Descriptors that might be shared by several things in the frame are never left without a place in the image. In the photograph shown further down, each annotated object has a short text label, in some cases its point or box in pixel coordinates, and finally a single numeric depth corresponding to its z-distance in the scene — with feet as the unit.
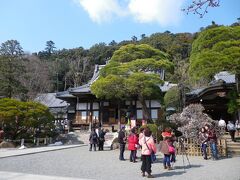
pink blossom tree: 35.17
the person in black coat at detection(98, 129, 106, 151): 41.17
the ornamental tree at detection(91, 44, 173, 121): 46.63
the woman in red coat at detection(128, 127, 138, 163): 28.21
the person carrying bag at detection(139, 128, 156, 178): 21.49
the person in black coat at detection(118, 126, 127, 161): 30.42
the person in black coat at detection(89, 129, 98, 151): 40.15
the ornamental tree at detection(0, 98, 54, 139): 46.70
